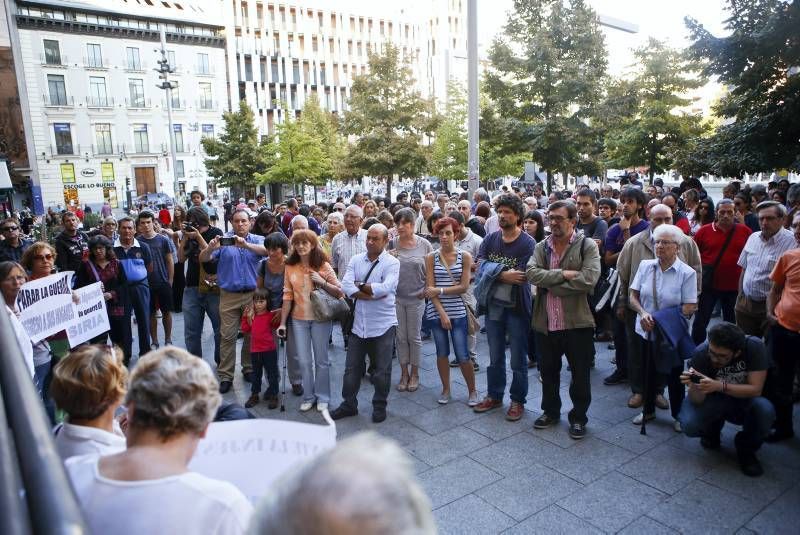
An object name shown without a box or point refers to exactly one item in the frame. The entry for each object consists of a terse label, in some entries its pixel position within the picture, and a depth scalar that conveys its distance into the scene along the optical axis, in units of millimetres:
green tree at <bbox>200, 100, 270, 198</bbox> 39625
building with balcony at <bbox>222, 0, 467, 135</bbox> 64812
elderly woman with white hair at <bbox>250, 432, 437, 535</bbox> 890
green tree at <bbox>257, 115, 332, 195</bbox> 32469
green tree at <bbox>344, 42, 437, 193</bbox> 24047
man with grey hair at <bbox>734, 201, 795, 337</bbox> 5406
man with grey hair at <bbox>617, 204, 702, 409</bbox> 5301
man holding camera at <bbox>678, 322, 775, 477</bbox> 4156
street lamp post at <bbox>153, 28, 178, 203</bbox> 28391
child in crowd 5895
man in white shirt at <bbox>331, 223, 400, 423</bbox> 5406
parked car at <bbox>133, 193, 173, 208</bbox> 36562
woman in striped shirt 5648
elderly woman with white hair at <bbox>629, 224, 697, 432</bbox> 4836
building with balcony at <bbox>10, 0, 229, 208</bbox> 46188
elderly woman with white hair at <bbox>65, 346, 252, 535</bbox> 1479
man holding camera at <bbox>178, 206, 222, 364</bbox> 6676
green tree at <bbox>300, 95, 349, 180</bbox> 39250
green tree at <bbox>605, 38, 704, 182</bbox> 22047
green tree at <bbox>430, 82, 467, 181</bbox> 29875
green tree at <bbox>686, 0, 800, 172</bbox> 11266
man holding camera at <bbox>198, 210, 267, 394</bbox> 6242
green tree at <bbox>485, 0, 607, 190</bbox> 20188
